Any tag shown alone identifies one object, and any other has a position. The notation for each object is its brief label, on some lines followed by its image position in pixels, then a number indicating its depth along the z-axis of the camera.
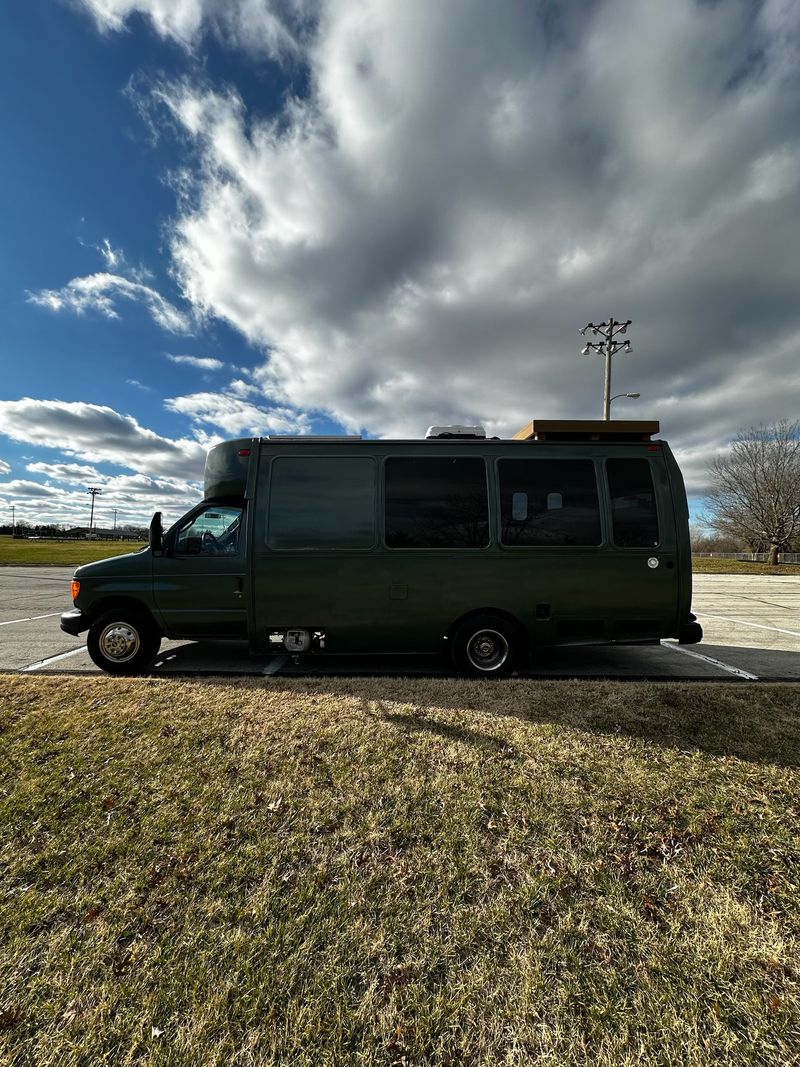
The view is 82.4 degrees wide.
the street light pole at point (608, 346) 20.53
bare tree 33.34
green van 5.19
